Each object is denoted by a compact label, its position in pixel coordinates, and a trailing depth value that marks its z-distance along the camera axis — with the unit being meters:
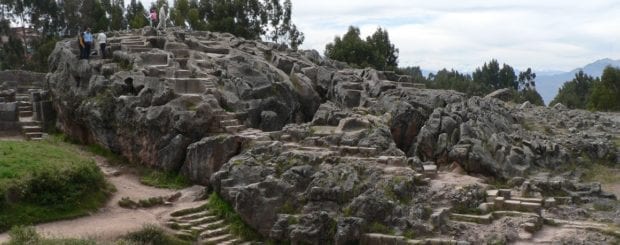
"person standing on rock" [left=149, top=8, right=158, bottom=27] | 42.53
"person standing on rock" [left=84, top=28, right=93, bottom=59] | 31.03
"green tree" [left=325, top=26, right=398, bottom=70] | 63.22
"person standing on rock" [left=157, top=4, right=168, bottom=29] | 39.06
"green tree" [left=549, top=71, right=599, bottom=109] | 80.04
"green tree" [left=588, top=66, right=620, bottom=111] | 60.66
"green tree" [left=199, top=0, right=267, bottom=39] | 59.66
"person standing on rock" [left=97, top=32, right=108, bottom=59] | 31.70
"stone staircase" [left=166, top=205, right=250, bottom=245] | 20.05
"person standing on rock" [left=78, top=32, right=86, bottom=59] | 30.98
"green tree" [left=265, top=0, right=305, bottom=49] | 65.88
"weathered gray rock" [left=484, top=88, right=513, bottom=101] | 56.35
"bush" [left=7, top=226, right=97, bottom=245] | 16.25
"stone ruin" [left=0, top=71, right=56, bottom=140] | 29.70
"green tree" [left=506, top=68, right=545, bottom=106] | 81.88
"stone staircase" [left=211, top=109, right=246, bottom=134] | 26.05
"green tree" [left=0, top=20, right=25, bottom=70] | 59.62
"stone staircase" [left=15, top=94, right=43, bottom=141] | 29.56
